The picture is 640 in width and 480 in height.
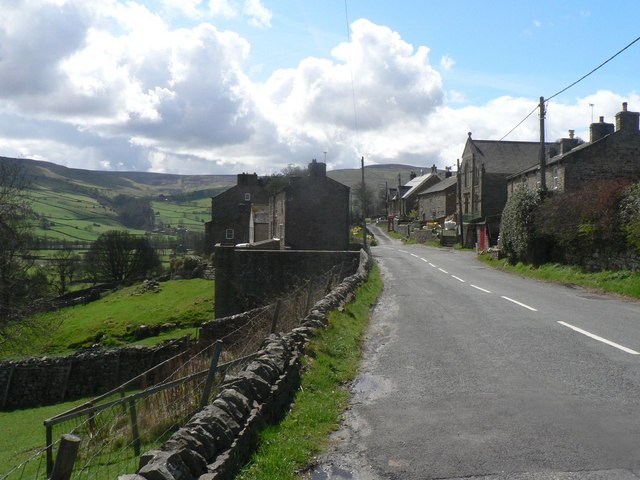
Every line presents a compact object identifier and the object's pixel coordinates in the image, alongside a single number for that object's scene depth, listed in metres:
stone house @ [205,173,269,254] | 61.72
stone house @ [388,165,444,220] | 99.88
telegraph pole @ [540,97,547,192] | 29.27
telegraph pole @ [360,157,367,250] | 44.06
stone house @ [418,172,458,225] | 73.00
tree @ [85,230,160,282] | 74.31
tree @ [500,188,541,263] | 29.56
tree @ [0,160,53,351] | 23.88
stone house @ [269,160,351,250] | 43.72
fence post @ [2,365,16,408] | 23.98
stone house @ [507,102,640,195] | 35.47
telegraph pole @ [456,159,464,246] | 54.81
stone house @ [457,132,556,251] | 56.34
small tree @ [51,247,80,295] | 65.75
